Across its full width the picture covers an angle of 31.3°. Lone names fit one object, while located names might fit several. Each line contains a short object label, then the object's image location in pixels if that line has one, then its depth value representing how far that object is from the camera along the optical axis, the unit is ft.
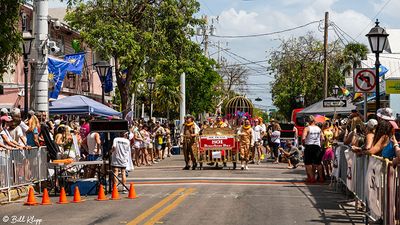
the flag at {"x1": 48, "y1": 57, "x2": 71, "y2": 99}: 106.63
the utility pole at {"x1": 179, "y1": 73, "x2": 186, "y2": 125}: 170.50
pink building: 128.16
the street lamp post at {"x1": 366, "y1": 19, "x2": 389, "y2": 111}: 64.34
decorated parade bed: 86.02
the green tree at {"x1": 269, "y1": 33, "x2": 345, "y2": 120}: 206.59
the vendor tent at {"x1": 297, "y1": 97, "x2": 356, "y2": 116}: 122.95
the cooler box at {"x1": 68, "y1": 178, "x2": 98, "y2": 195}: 57.26
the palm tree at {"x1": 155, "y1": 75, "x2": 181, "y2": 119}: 200.98
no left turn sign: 63.63
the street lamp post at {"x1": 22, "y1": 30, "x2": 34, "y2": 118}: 72.43
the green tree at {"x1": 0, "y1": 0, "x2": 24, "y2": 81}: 63.98
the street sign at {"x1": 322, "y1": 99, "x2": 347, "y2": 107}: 86.72
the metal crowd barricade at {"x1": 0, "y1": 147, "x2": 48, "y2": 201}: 52.54
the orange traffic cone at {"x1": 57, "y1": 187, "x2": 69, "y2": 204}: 51.04
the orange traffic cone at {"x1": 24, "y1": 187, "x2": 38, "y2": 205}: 50.44
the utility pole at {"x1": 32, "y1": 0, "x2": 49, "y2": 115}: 74.95
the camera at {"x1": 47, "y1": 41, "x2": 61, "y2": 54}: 75.96
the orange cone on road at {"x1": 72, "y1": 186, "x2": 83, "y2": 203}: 51.42
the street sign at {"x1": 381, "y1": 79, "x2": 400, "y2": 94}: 89.15
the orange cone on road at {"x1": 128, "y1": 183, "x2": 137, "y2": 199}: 53.44
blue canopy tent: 89.45
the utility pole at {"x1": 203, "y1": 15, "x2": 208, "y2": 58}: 255.54
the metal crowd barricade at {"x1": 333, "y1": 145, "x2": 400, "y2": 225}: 32.65
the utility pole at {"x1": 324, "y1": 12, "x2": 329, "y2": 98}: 156.76
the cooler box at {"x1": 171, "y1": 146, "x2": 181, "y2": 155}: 147.23
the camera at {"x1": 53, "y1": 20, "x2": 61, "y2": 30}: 127.69
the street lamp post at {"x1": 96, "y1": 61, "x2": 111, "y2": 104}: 98.80
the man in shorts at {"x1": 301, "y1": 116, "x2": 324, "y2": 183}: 68.65
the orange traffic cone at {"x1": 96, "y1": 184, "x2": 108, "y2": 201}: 52.49
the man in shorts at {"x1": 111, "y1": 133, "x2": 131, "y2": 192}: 58.29
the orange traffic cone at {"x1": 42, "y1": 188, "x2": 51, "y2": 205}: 50.46
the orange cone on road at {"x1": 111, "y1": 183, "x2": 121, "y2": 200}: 52.95
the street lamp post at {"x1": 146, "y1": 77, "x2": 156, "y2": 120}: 128.93
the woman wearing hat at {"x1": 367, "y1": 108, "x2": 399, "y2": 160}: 37.45
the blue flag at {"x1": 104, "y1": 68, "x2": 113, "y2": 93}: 125.59
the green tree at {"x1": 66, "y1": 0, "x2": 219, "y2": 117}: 116.78
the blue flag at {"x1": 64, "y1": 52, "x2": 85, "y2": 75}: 112.37
